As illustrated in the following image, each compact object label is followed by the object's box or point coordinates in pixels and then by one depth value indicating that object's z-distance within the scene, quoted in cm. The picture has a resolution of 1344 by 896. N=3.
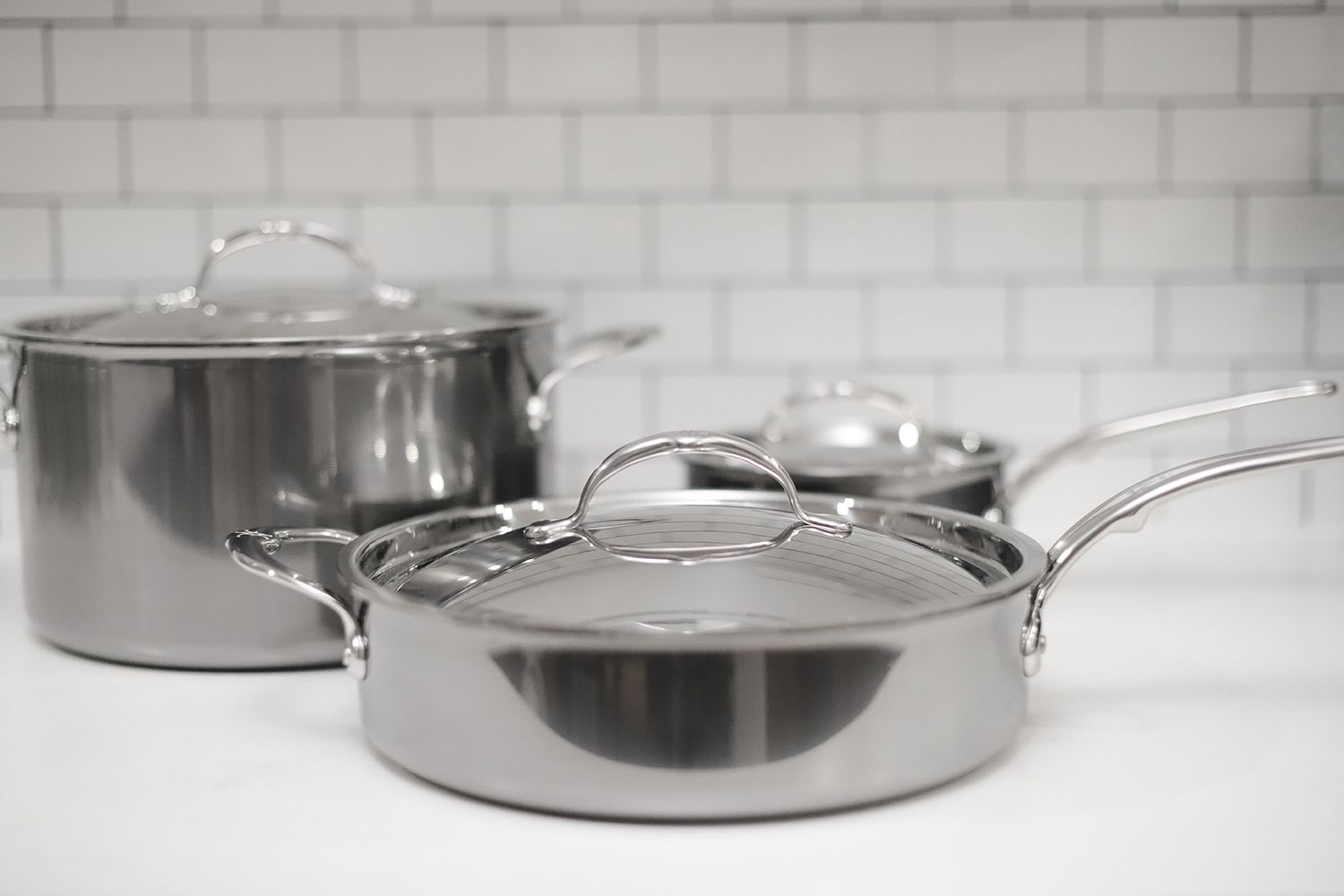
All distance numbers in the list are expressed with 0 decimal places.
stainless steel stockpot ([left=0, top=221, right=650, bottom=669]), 102
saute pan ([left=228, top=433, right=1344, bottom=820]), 75
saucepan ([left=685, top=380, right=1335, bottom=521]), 117
